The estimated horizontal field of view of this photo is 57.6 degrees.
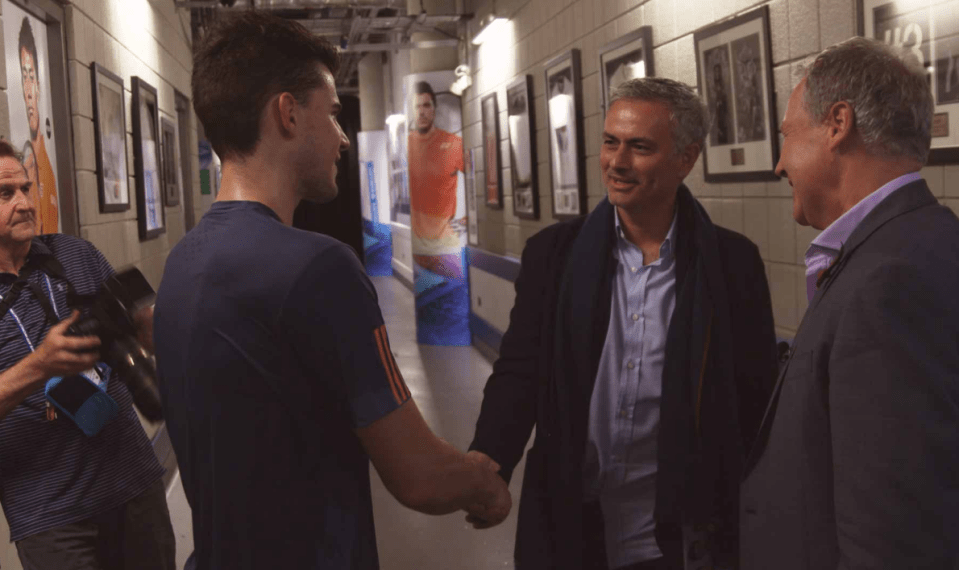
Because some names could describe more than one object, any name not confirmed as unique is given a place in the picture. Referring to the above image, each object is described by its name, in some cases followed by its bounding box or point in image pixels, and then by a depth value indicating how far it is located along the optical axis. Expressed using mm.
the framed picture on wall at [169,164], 6637
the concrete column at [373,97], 16453
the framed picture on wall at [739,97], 3166
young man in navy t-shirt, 1149
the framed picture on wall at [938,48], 2197
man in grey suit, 1062
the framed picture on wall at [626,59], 4301
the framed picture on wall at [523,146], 6582
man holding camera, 2029
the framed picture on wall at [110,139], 4453
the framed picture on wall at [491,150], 7730
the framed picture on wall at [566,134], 5492
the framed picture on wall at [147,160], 5434
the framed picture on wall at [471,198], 8954
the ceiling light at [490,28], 7363
